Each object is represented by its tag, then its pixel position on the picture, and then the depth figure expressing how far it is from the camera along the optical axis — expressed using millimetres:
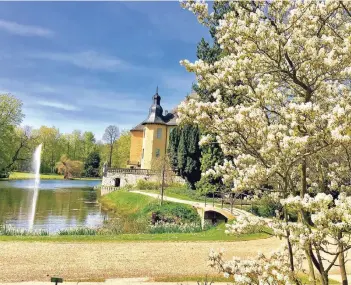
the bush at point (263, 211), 20934
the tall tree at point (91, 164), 83500
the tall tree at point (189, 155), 35156
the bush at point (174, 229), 17562
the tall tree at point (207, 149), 27234
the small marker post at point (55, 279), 6860
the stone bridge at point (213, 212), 21328
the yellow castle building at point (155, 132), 46219
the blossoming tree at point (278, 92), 4309
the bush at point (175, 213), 23870
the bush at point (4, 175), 58012
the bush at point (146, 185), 40281
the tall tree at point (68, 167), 76688
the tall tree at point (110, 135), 79375
